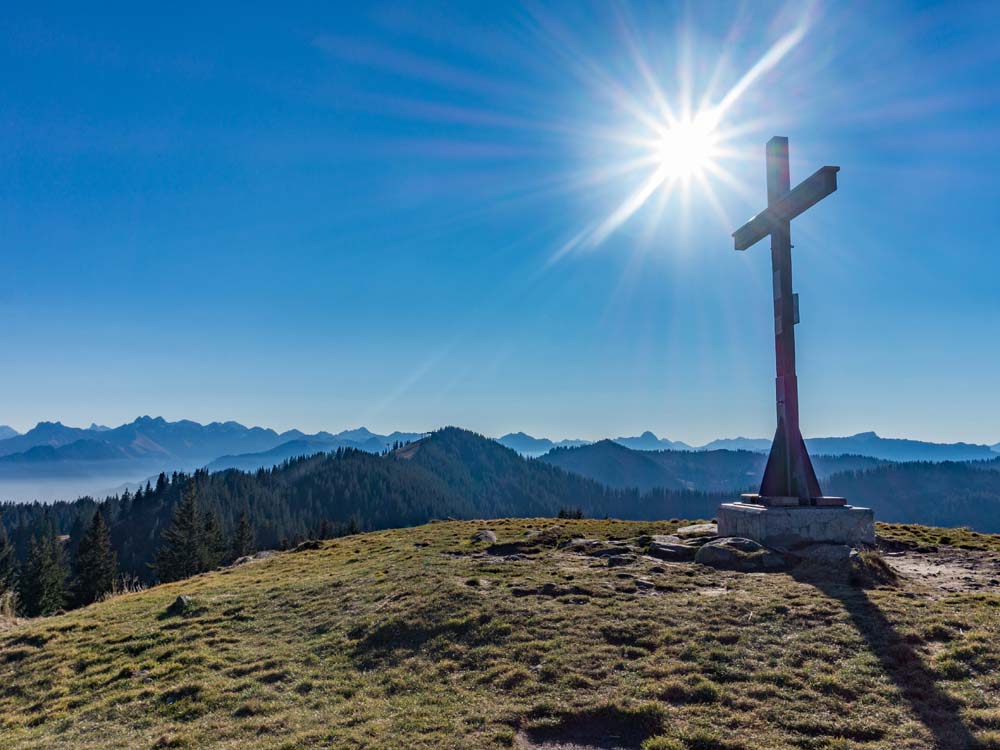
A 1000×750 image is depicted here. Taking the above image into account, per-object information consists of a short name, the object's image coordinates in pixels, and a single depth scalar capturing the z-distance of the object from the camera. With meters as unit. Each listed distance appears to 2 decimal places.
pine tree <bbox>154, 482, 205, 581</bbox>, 85.94
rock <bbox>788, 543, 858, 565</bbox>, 19.50
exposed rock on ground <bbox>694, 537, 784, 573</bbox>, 20.31
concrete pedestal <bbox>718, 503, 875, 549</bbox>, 22.20
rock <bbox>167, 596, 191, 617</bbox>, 22.44
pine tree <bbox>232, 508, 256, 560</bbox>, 102.36
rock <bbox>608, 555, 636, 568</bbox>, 22.28
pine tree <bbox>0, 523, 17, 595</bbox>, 91.45
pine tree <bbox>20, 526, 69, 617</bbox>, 82.94
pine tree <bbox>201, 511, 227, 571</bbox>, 92.90
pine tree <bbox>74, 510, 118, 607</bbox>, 82.75
